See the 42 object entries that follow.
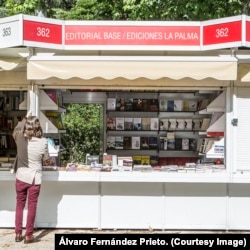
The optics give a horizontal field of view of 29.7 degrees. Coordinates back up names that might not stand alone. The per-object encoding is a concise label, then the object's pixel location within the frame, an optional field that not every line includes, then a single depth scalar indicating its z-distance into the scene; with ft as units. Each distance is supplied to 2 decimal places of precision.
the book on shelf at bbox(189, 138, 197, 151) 31.35
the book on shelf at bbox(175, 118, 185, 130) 31.40
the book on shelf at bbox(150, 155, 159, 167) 31.09
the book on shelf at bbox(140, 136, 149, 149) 32.04
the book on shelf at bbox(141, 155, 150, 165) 29.92
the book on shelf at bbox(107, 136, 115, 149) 32.24
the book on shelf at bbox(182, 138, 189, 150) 31.48
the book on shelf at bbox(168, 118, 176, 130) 31.53
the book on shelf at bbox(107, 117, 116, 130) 32.07
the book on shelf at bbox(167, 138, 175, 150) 31.78
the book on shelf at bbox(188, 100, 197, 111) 30.99
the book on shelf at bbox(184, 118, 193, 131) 31.27
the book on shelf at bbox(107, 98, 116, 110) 32.04
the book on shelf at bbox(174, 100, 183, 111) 31.19
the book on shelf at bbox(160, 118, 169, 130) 31.71
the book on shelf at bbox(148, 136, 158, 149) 31.94
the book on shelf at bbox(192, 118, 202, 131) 30.86
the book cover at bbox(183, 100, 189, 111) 31.07
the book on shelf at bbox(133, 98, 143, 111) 32.04
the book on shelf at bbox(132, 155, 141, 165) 30.04
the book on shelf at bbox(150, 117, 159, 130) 31.74
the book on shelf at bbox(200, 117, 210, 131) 27.58
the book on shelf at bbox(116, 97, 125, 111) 32.09
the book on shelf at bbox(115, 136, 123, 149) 32.17
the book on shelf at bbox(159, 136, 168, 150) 31.86
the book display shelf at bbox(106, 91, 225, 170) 31.24
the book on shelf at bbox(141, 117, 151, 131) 31.86
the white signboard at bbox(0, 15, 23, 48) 20.51
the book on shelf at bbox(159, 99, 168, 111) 31.63
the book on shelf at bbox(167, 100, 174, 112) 31.48
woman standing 19.74
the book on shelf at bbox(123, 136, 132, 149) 32.14
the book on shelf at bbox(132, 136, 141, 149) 32.09
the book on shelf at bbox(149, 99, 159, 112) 31.81
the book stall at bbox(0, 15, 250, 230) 20.77
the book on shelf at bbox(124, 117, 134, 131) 31.89
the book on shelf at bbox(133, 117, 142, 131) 31.83
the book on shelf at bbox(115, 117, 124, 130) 31.96
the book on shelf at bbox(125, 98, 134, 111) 32.01
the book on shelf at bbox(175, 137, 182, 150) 31.65
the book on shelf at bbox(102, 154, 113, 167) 23.35
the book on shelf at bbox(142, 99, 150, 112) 31.89
